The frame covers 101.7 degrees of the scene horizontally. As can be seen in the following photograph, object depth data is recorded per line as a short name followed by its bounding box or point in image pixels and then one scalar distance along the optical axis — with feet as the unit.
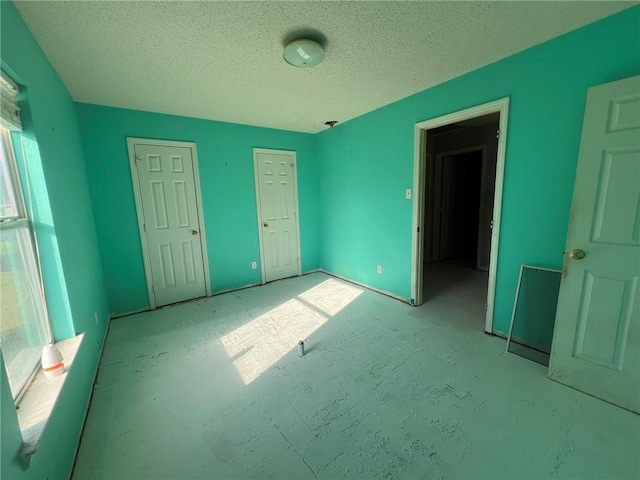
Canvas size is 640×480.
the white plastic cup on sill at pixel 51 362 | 4.38
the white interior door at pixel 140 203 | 9.50
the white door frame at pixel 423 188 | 7.00
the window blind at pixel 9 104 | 4.04
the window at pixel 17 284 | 3.95
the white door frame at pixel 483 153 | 14.06
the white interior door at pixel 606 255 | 4.81
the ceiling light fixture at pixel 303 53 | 5.54
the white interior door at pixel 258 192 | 12.14
